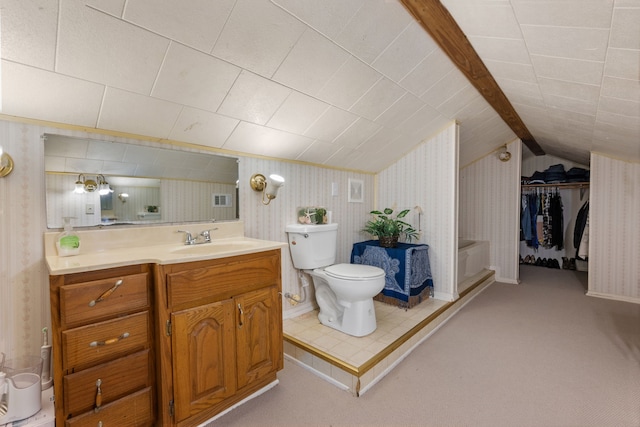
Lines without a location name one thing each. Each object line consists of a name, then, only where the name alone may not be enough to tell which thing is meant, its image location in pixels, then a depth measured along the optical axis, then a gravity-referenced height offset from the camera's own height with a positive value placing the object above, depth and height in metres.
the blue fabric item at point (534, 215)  4.79 -0.16
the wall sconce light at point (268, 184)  2.28 +0.19
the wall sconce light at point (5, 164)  1.31 +0.21
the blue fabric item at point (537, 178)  4.72 +0.43
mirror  1.48 +0.15
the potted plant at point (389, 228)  3.03 -0.23
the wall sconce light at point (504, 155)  4.14 +0.70
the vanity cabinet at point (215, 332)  1.32 -0.62
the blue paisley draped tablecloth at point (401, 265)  2.80 -0.57
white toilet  2.20 -0.55
